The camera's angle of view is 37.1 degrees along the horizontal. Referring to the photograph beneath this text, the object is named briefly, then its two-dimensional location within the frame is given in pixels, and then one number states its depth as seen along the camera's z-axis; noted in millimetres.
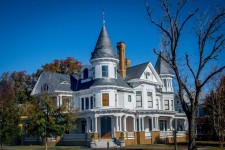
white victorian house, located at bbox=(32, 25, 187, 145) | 42562
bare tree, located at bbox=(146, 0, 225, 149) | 21812
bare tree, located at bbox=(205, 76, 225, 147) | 24978
